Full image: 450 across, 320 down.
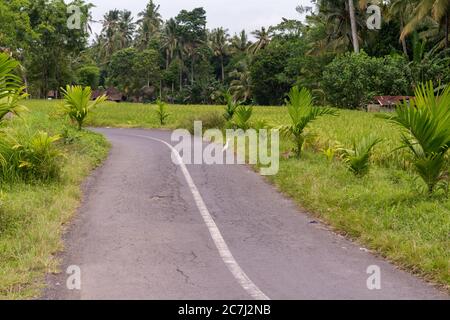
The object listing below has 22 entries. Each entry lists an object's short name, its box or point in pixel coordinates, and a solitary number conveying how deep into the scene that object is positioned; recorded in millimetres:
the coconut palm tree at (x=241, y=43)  84000
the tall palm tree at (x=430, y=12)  34656
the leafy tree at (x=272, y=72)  63781
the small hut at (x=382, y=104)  40522
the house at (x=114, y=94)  86562
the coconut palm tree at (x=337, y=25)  49125
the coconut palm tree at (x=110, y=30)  94812
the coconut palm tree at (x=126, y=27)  96081
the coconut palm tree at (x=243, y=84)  69750
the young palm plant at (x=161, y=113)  32184
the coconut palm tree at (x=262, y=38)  75188
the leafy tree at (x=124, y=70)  76500
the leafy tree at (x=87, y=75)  75688
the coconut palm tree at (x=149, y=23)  94000
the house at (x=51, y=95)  85506
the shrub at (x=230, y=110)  25953
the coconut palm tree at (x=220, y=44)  86500
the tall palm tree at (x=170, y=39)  81688
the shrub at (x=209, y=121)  26594
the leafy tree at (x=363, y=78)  42062
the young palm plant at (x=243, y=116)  22550
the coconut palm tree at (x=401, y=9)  44688
